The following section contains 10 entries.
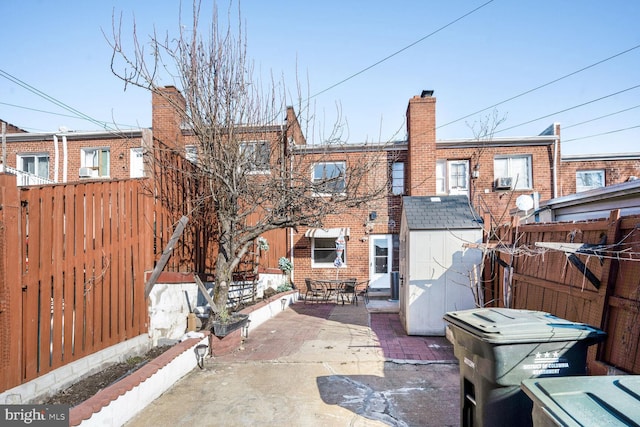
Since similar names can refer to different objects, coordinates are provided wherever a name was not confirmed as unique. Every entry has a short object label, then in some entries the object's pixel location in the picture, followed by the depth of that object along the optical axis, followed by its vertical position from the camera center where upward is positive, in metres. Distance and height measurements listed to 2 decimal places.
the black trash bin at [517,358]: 2.55 -1.09
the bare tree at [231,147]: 5.70 +1.21
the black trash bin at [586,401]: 1.67 -0.98
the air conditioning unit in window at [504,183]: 12.38 +1.19
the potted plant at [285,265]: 12.19 -1.79
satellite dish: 8.09 +0.31
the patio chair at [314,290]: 11.53 -2.54
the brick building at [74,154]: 13.36 +2.45
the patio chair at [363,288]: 12.73 -2.76
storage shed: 6.98 -1.10
